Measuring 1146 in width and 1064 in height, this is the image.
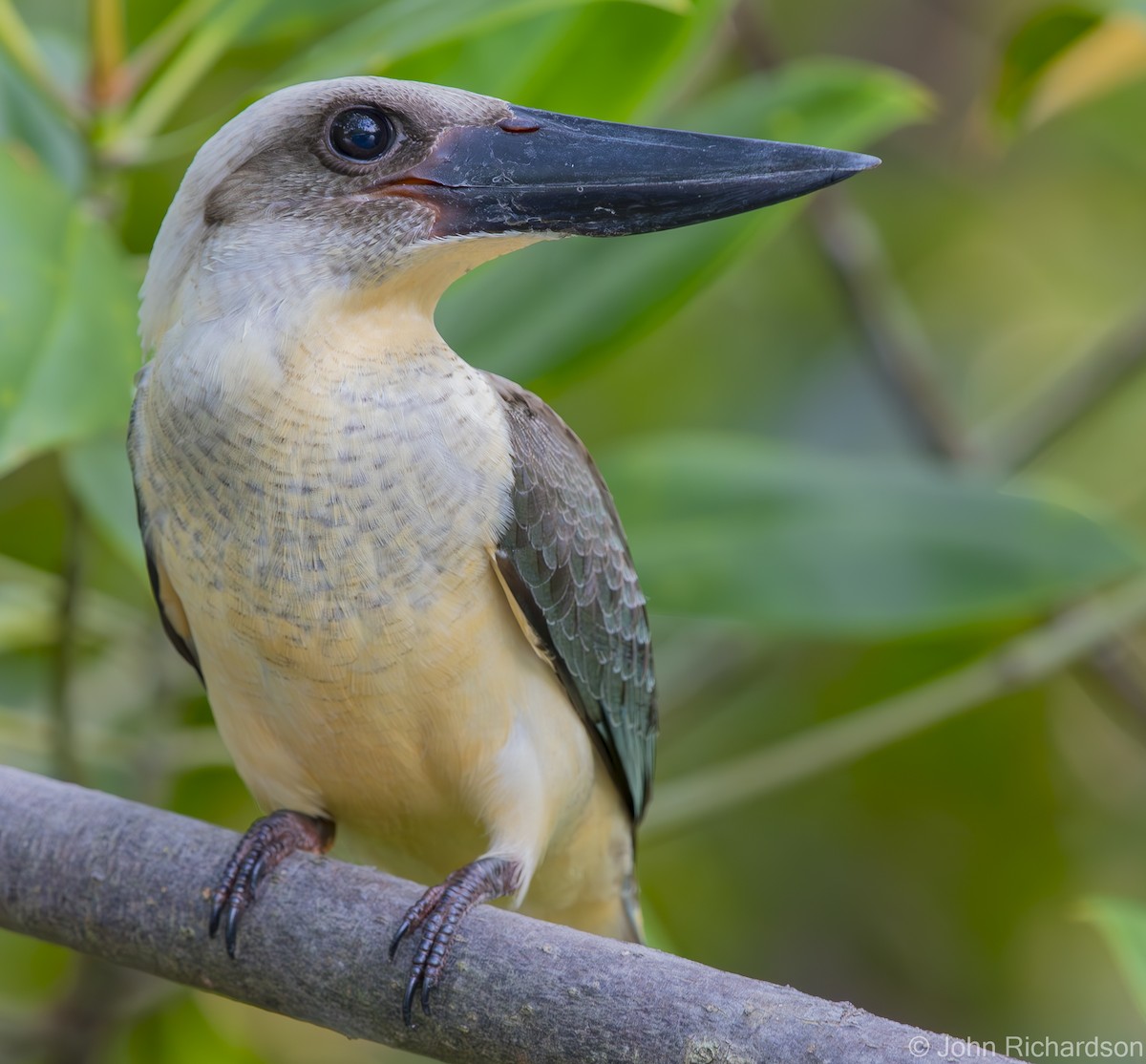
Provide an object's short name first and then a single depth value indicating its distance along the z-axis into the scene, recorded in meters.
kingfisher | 3.88
